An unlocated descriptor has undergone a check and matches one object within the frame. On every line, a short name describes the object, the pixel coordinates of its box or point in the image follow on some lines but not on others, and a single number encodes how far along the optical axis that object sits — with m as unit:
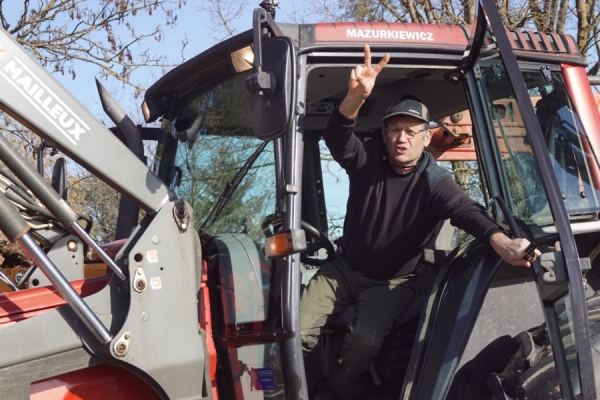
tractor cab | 2.68
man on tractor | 3.36
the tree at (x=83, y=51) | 9.02
